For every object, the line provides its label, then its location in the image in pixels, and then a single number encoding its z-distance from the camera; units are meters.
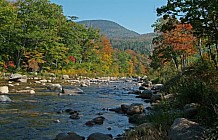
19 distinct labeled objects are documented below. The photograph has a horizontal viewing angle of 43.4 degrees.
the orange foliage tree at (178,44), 27.47
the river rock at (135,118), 10.85
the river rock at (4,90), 18.69
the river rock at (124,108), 13.82
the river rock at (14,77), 27.88
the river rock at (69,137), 7.94
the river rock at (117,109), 13.98
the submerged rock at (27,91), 19.82
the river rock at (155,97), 17.32
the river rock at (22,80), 28.11
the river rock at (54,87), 23.00
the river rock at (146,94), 20.91
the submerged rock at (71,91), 21.06
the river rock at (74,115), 11.97
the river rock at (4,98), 15.16
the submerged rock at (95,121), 10.80
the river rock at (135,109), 13.08
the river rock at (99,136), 7.80
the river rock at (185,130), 5.29
